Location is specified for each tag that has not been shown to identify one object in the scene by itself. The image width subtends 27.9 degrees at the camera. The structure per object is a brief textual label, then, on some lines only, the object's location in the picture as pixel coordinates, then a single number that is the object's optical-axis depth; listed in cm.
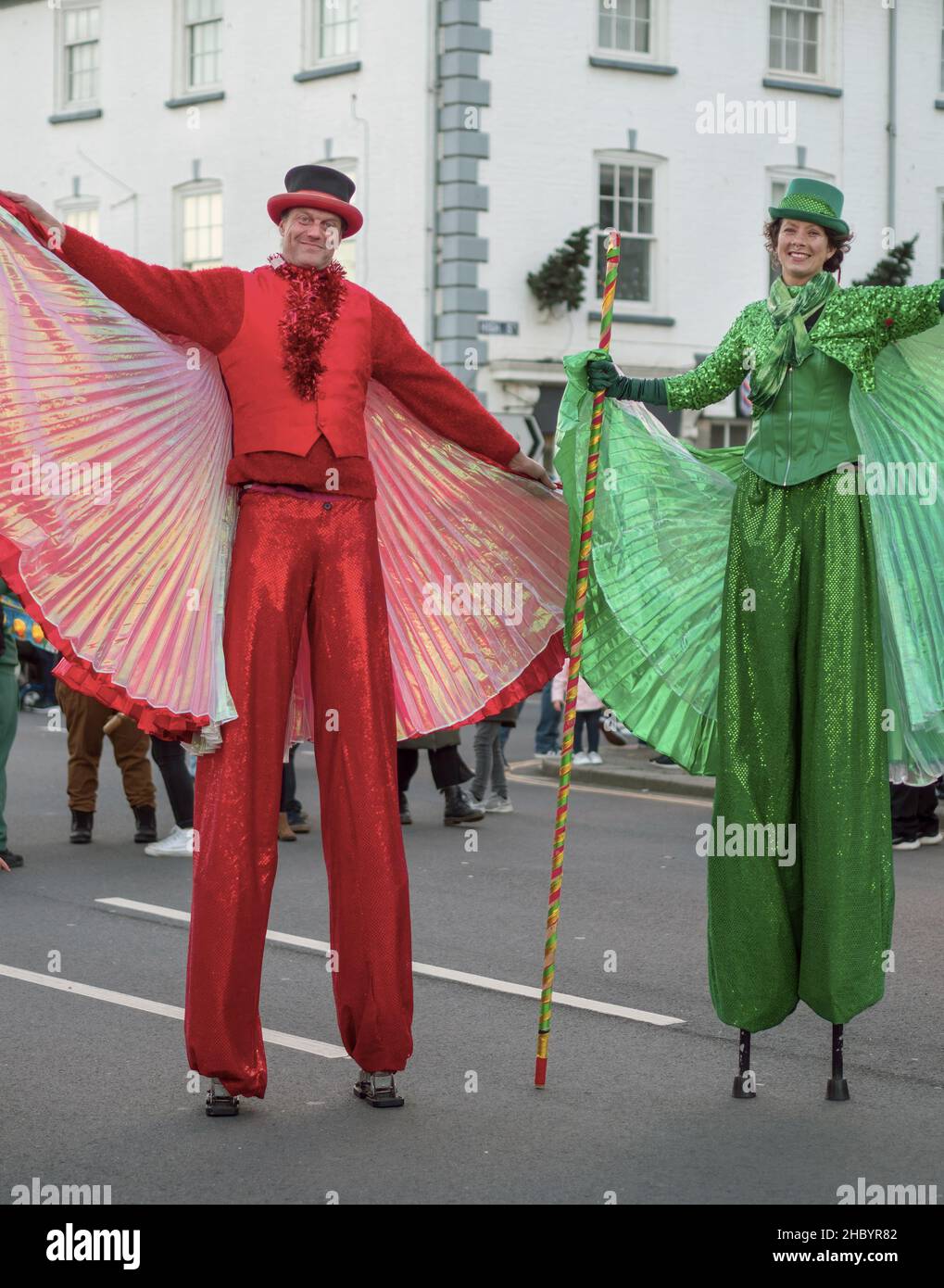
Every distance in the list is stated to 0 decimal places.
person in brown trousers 1003
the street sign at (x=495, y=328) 2211
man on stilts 494
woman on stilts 509
